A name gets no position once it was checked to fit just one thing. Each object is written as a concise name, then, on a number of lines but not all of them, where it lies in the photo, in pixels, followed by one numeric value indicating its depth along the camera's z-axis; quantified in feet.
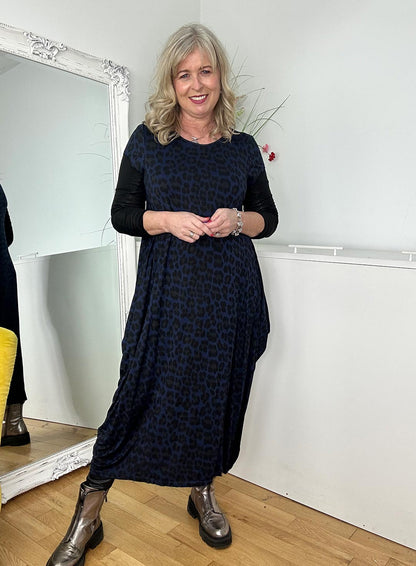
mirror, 6.08
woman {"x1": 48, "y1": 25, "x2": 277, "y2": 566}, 5.15
